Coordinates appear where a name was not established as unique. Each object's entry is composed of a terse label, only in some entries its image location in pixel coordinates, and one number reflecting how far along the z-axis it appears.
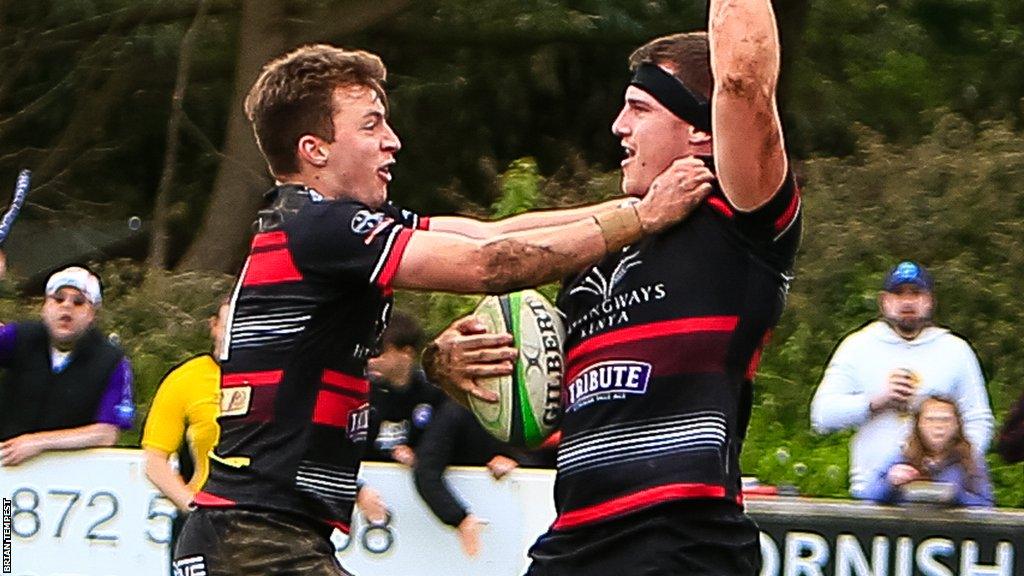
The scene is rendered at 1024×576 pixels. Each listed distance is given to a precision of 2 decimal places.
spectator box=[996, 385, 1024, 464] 15.70
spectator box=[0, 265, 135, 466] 16.73
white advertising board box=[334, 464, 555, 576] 15.16
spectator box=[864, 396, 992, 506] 14.65
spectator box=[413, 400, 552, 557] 15.23
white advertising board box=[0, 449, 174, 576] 16.11
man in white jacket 15.45
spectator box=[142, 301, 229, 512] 15.95
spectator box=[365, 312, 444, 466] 15.82
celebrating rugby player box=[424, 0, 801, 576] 8.09
